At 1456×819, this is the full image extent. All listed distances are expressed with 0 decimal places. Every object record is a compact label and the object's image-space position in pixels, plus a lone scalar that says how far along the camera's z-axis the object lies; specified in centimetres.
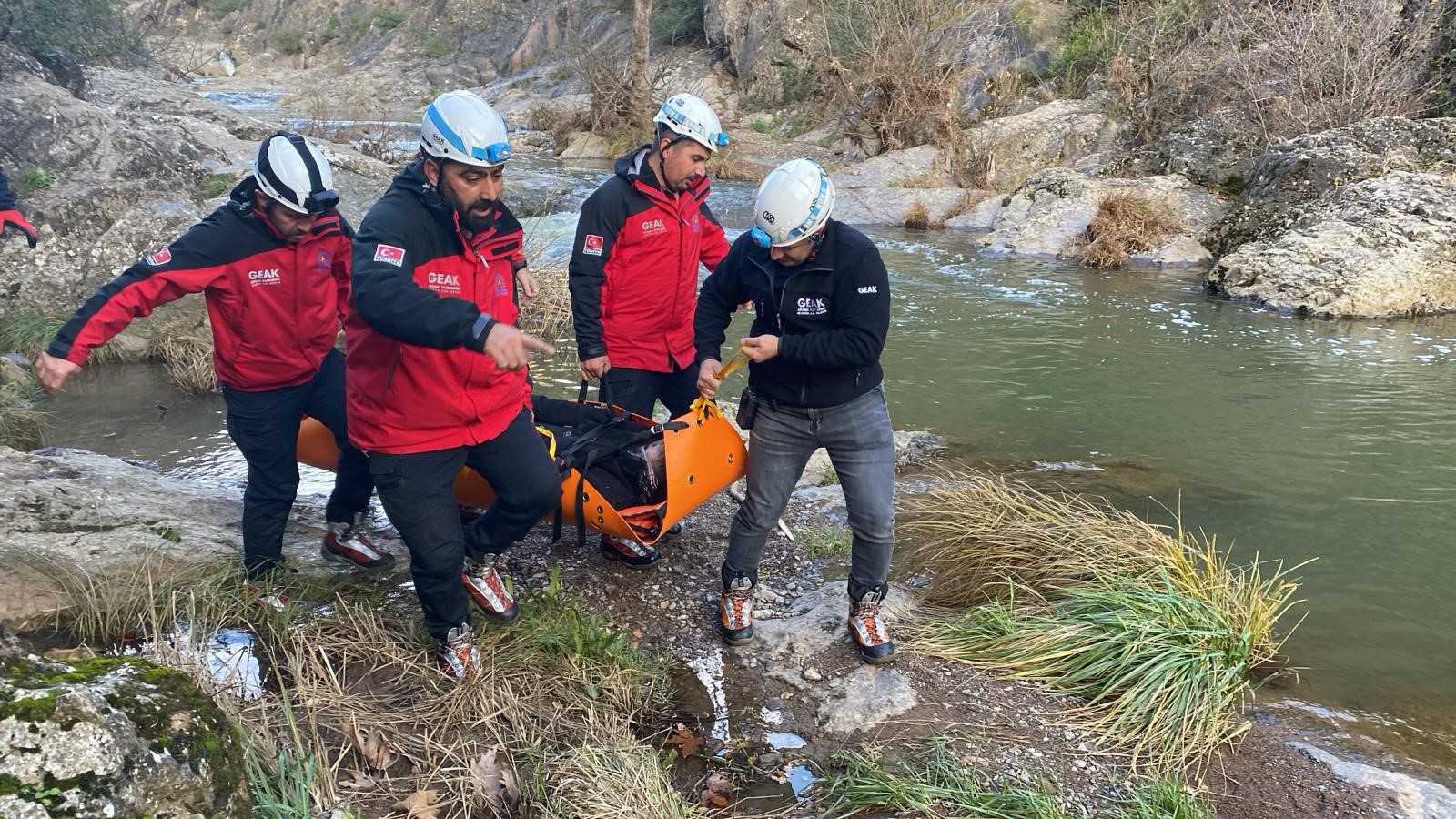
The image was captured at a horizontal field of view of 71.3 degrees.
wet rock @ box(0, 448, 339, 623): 377
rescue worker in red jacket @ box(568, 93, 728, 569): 445
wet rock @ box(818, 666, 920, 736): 350
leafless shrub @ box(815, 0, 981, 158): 1939
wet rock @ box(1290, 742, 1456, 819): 312
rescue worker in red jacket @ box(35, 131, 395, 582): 384
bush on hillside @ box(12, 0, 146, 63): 1416
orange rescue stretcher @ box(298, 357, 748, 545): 409
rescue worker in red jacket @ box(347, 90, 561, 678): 320
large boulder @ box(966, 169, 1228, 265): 1312
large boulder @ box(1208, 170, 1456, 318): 1034
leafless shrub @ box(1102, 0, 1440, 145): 1284
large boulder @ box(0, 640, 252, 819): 178
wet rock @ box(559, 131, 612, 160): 2331
